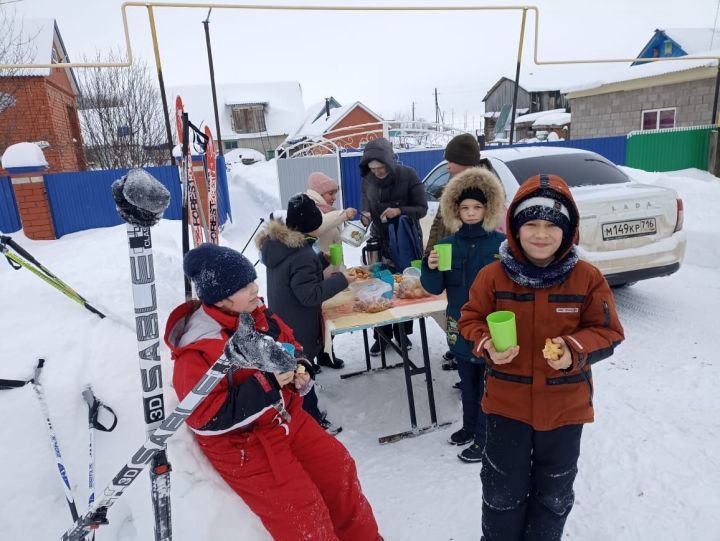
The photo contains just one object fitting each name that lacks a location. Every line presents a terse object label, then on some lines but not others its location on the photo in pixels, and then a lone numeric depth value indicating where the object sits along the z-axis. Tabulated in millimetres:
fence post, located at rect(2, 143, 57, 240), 8359
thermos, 4504
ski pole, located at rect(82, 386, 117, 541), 1940
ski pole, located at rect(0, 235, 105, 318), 2650
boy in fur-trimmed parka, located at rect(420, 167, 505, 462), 2742
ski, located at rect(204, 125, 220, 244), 3486
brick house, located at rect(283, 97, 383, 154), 30359
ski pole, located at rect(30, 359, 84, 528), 1837
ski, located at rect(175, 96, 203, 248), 2721
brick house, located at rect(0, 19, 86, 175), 12750
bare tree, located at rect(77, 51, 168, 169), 12734
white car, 4539
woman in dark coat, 4344
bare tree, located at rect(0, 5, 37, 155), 10484
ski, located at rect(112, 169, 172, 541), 1447
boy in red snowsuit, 1780
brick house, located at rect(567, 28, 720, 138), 15328
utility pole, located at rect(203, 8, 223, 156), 13717
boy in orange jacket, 1854
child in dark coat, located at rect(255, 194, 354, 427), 2990
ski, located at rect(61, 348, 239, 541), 1419
